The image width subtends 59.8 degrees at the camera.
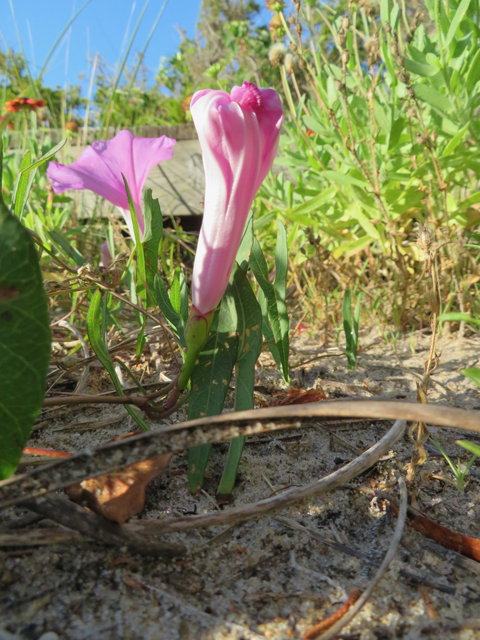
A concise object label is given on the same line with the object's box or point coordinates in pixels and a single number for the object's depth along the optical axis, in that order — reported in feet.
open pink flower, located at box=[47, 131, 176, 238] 0.52
